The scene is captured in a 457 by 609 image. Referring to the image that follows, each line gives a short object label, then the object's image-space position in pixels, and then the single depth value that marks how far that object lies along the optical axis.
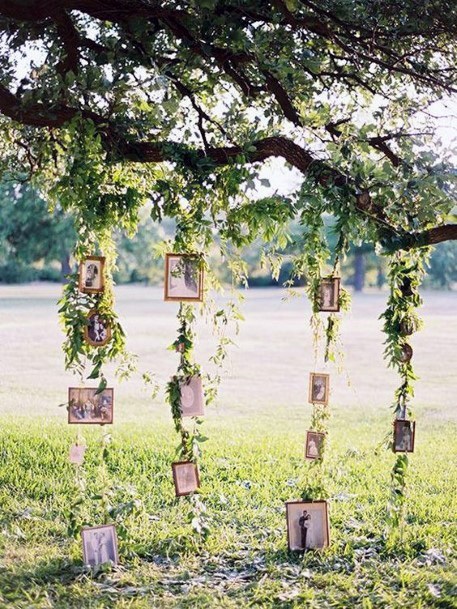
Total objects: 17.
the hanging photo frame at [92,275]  4.20
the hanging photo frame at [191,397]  4.39
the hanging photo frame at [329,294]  4.38
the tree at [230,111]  3.87
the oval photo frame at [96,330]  4.20
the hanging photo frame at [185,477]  4.39
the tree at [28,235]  21.25
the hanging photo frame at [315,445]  4.55
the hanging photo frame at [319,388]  4.52
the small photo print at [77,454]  4.29
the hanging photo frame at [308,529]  4.48
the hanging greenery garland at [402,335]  4.21
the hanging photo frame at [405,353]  4.27
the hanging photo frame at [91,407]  4.24
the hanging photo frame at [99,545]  4.26
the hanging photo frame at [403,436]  4.44
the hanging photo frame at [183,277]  4.22
